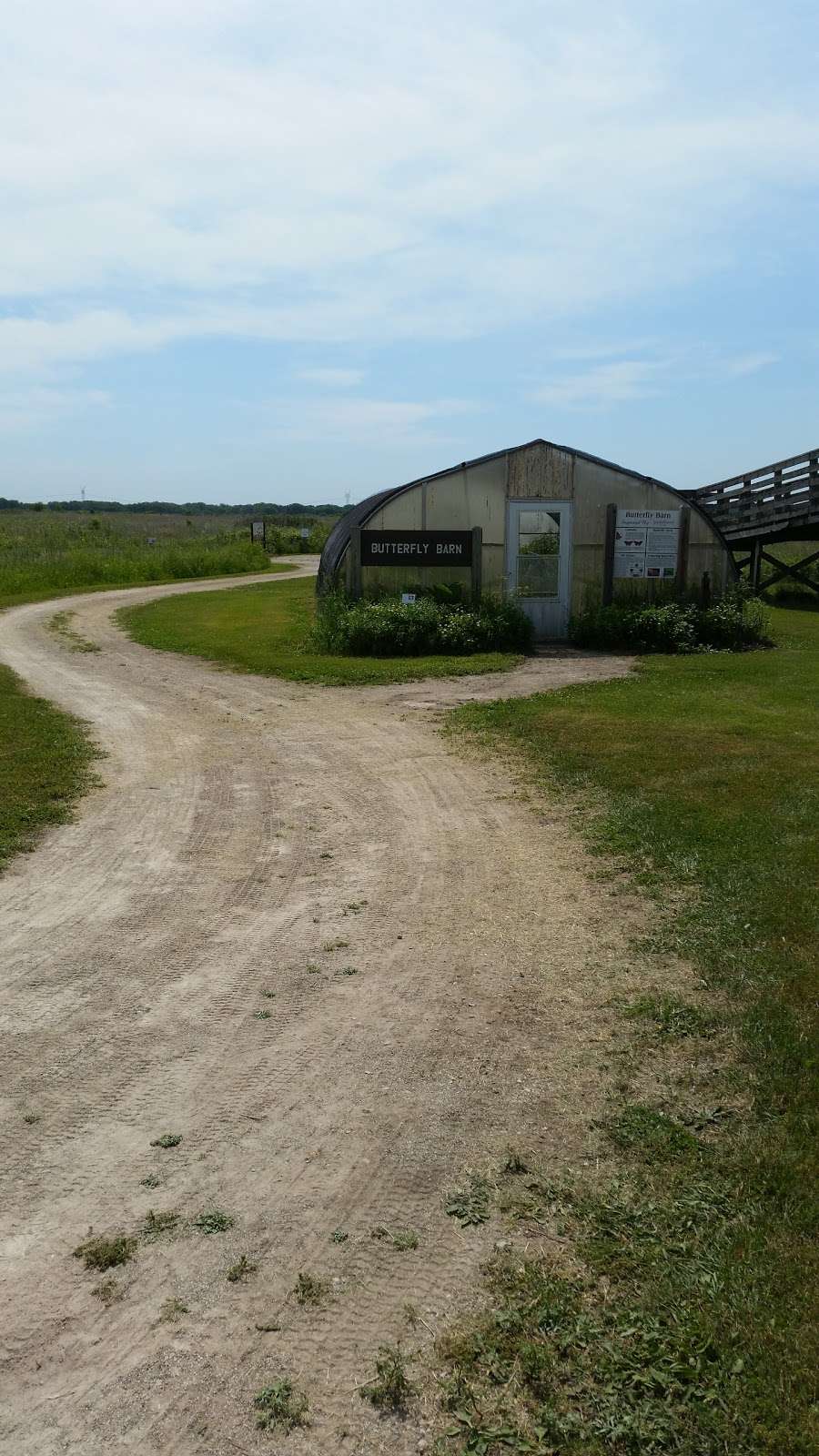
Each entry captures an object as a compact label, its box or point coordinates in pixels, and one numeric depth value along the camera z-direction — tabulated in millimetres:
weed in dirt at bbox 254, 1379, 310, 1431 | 2777
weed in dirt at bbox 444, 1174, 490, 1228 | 3568
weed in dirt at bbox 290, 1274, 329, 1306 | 3199
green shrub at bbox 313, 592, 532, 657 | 17031
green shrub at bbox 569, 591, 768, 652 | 18094
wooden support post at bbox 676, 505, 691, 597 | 18812
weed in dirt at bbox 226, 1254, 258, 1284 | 3281
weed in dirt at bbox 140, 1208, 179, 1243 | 3476
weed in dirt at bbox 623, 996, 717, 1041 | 4781
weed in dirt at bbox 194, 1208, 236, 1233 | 3500
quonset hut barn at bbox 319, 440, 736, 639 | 17906
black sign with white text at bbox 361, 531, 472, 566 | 17828
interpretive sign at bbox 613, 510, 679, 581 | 18562
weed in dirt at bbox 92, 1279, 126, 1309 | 3197
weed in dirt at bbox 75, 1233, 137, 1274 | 3342
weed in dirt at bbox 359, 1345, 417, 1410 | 2852
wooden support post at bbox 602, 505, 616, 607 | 18453
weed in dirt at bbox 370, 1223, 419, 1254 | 3441
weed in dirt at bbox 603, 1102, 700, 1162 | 3900
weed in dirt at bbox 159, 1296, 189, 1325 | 3123
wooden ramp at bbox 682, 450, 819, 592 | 23516
